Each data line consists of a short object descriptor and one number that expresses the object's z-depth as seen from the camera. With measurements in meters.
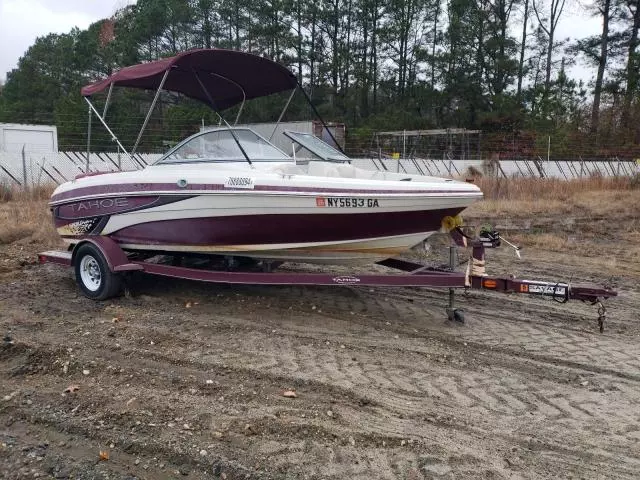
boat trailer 4.68
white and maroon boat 4.80
